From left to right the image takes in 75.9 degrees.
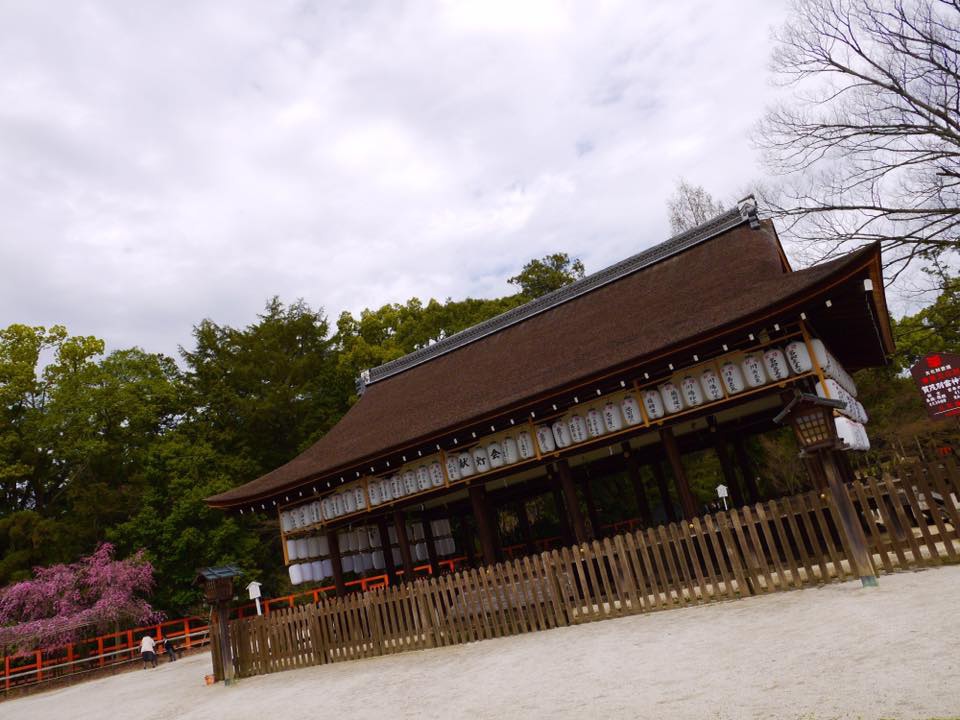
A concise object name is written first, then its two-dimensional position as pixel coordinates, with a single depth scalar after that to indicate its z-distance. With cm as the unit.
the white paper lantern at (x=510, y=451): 1147
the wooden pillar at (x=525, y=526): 1820
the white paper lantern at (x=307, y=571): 1448
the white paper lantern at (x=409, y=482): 1270
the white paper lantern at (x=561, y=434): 1091
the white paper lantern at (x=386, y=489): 1300
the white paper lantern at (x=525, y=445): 1134
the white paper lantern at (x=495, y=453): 1164
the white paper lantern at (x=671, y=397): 992
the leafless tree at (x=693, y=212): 3178
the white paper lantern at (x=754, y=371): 927
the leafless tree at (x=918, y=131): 1257
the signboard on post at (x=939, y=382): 1399
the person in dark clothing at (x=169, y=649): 2008
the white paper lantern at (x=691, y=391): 979
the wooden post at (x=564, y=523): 1524
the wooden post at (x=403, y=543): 1322
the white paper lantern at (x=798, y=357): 890
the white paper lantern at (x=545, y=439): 1110
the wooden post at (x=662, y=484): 1502
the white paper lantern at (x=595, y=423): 1058
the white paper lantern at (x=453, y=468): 1212
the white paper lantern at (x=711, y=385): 962
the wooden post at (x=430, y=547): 1681
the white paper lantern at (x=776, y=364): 911
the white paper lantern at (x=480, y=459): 1177
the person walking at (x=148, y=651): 1919
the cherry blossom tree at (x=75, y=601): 2078
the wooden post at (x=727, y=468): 1320
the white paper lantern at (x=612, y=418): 1043
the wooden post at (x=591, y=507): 1650
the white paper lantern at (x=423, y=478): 1252
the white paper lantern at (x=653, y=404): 1007
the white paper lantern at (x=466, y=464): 1196
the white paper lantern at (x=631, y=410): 1023
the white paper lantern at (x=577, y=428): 1077
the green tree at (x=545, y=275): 3347
